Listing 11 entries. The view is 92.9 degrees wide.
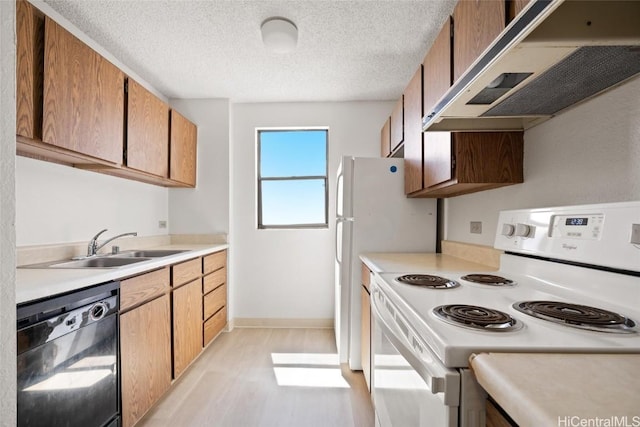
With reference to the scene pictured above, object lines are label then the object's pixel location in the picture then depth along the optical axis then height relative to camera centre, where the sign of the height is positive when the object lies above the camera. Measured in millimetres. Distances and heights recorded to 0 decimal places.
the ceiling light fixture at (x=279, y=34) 1967 +1194
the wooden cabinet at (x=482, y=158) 1494 +281
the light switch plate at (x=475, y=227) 1908 -79
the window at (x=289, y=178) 3463 +408
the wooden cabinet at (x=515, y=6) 909 +647
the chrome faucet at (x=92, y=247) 2000 -231
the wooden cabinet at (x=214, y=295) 2645 -774
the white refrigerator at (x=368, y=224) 2322 -74
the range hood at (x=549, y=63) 683 +431
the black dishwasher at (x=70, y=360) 1032 -576
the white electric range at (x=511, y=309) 603 -260
